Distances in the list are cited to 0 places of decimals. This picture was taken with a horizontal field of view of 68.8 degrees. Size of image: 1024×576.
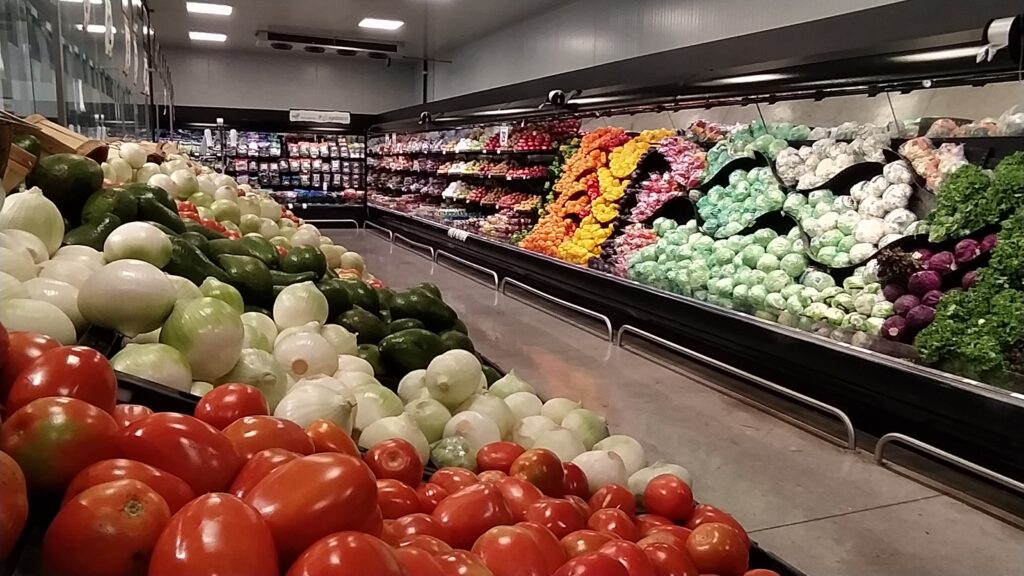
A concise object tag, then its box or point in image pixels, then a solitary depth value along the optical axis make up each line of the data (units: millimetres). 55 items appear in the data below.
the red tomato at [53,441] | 783
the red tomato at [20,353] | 930
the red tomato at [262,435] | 994
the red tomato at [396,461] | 1341
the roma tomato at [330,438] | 1198
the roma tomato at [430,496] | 1283
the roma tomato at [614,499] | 1521
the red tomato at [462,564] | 920
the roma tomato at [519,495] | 1331
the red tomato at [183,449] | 840
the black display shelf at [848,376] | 3279
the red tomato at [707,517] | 1505
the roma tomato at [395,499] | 1185
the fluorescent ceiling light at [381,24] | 12414
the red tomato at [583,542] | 1172
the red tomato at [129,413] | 997
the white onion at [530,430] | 1868
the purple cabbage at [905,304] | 3899
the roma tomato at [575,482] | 1587
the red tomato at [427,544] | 983
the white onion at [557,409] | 2082
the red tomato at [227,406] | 1126
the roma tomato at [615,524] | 1355
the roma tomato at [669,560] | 1199
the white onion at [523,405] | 2051
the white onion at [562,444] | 1813
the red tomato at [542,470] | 1482
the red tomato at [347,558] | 708
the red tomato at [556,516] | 1271
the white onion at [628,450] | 1877
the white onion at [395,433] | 1630
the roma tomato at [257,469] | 880
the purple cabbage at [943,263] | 3867
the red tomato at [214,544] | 672
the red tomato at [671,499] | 1559
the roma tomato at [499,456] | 1604
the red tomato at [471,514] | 1157
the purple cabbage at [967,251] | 3777
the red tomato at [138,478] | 768
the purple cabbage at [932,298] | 3826
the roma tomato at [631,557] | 1093
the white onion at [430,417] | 1803
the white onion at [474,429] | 1761
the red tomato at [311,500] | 775
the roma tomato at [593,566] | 989
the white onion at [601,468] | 1697
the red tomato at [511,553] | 1026
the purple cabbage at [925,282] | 3879
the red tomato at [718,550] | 1304
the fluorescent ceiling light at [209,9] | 11641
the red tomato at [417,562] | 833
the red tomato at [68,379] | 892
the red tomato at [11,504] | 633
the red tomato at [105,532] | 685
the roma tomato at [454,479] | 1405
